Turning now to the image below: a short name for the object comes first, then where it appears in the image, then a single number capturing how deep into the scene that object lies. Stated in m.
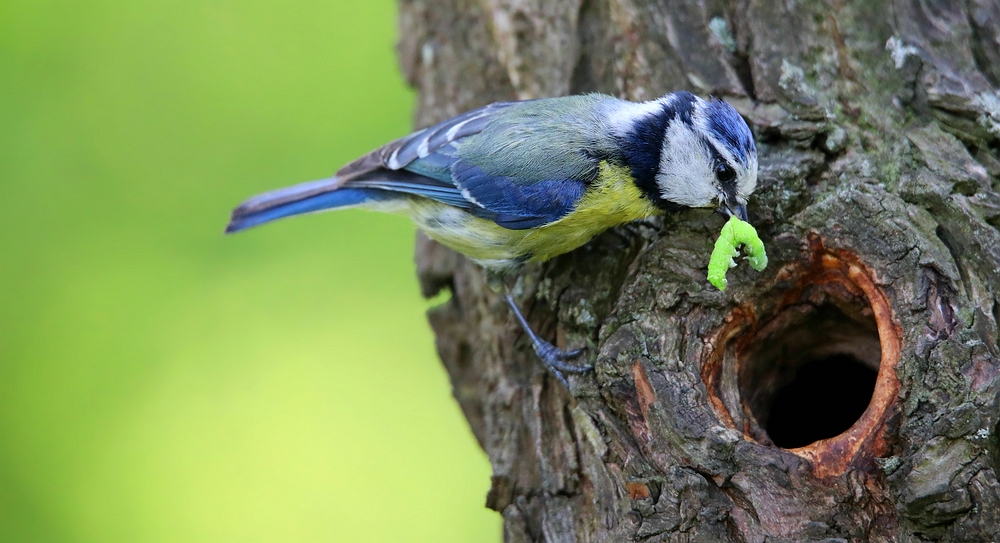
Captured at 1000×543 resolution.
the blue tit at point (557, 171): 5.07
